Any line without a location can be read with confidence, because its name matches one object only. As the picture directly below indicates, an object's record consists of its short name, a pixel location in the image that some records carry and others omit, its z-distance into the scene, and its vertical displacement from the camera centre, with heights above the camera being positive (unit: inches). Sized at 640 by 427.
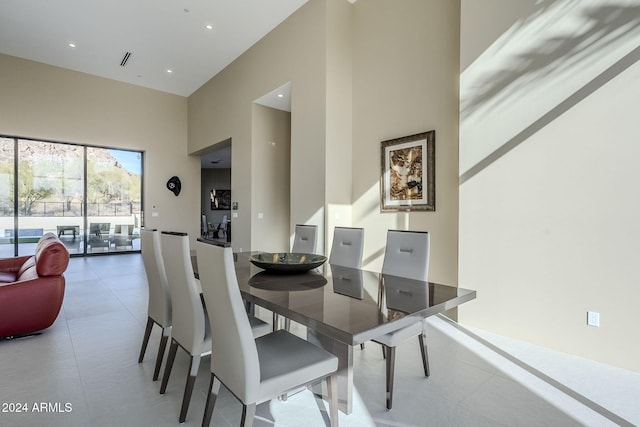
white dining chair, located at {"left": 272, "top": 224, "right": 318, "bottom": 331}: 135.5 -11.7
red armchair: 111.6 -30.3
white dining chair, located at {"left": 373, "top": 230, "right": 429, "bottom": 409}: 79.0 -16.7
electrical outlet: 101.3 -32.8
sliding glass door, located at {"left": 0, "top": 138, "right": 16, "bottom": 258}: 273.9 +12.6
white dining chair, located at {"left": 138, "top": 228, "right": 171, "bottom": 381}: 89.5 -22.5
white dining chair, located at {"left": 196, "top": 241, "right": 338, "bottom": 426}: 54.6 -28.6
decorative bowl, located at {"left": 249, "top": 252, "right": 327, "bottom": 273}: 90.2 -15.0
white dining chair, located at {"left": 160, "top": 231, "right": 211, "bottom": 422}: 72.5 -23.0
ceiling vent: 263.6 +126.7
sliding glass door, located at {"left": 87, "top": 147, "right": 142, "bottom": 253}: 315.3 +11.6
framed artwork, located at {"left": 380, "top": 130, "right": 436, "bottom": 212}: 155.3 +19.7
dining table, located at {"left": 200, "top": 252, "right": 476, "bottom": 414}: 53.8 -18.2
